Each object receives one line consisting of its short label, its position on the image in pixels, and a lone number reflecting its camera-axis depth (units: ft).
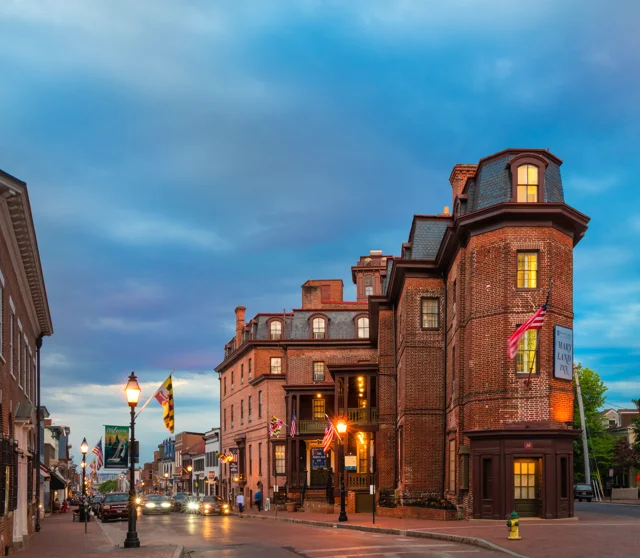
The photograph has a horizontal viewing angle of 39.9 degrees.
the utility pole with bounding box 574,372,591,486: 194.08
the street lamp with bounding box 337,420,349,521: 125.18
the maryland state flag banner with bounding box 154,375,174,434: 103.65
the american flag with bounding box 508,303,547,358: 99.66
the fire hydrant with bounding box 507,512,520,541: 76.89
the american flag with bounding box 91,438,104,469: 200.76
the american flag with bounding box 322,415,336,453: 149.48
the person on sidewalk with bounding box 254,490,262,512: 220.84
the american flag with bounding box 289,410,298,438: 180.31
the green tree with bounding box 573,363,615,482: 269.64
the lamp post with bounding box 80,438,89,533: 153.80
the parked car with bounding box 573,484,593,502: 211.61
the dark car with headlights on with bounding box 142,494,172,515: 206.93
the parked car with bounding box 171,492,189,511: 228.84
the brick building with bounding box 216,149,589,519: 106.01
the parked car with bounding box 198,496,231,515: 191.11
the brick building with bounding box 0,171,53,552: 67.87
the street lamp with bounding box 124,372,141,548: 87.97
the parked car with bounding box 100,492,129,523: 159.84
